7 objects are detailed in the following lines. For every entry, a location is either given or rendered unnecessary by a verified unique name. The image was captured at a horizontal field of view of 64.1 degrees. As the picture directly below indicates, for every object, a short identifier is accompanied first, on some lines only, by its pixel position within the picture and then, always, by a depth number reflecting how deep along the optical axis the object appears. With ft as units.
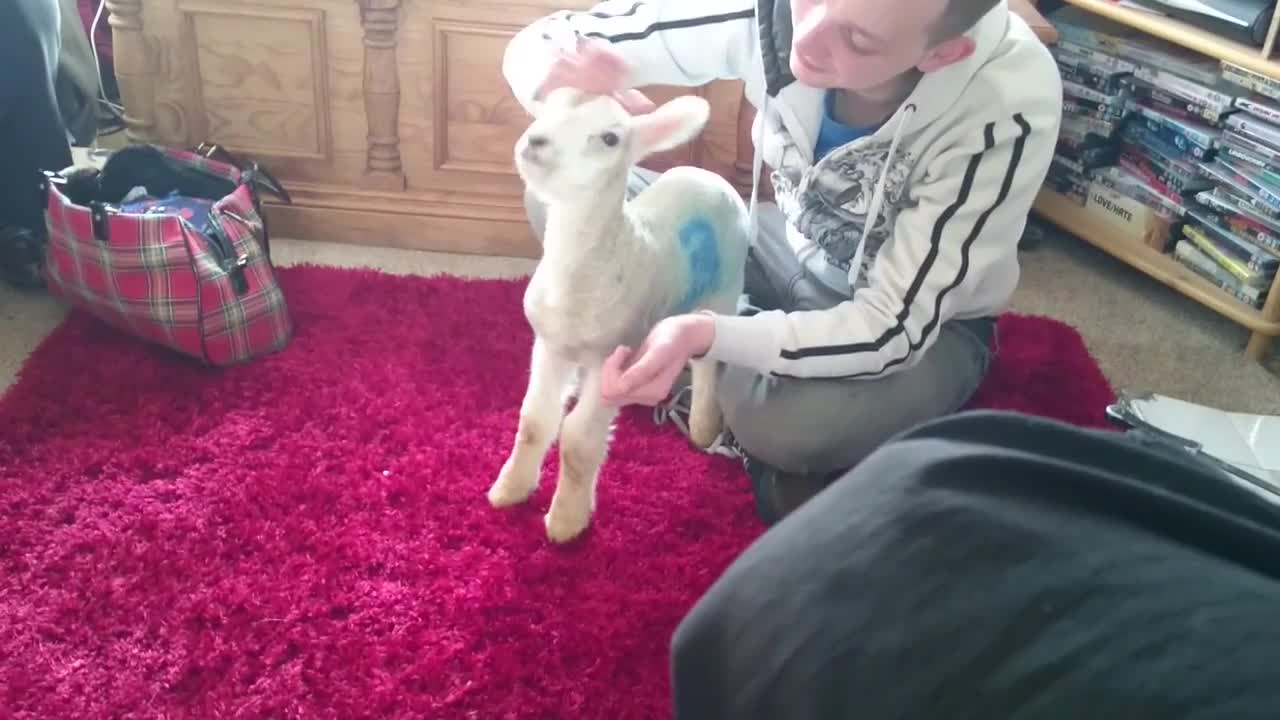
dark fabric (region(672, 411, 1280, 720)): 1.17
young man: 3.15
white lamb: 3.09
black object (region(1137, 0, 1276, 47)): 5.24
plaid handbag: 4.41
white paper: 4.43
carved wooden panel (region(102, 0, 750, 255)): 5.36
